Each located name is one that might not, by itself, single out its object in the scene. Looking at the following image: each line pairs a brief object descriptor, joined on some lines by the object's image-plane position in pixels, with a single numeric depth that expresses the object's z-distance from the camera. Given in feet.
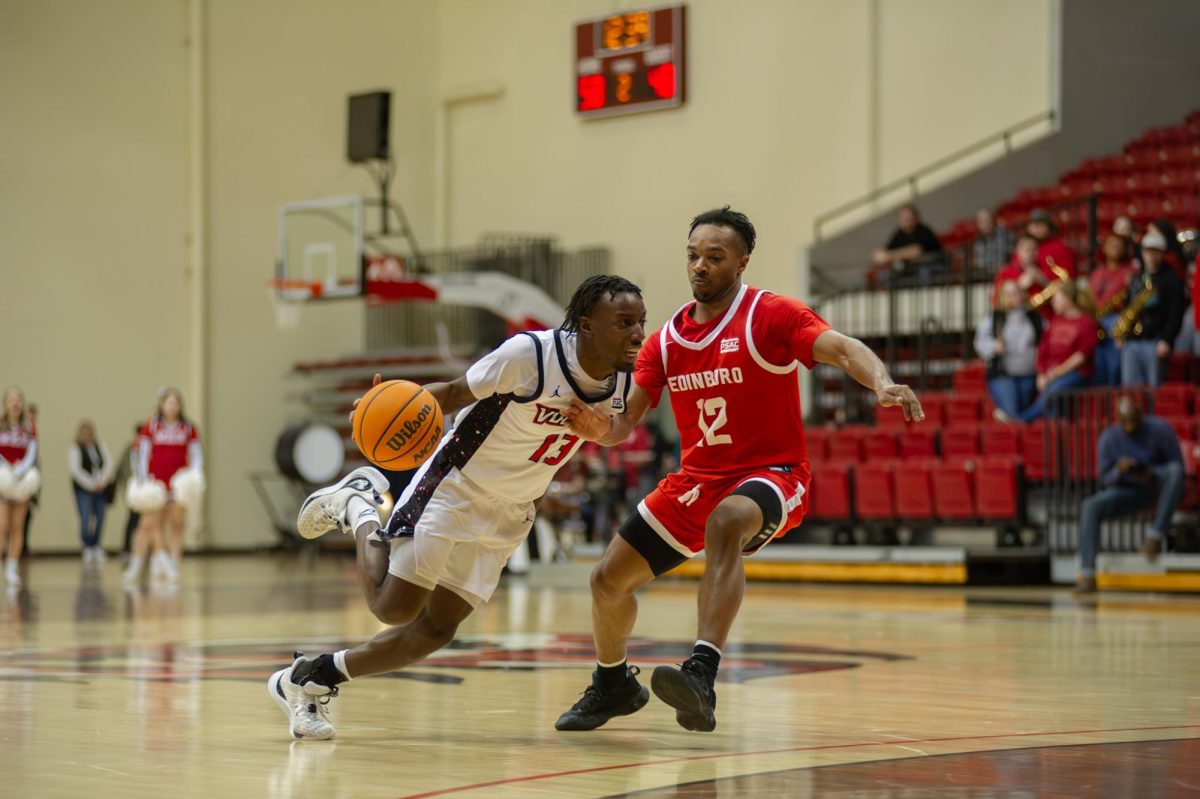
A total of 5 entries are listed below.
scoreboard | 76.59
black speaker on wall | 77.15
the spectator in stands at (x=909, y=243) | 61.62
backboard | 74.18
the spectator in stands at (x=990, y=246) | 59.26
